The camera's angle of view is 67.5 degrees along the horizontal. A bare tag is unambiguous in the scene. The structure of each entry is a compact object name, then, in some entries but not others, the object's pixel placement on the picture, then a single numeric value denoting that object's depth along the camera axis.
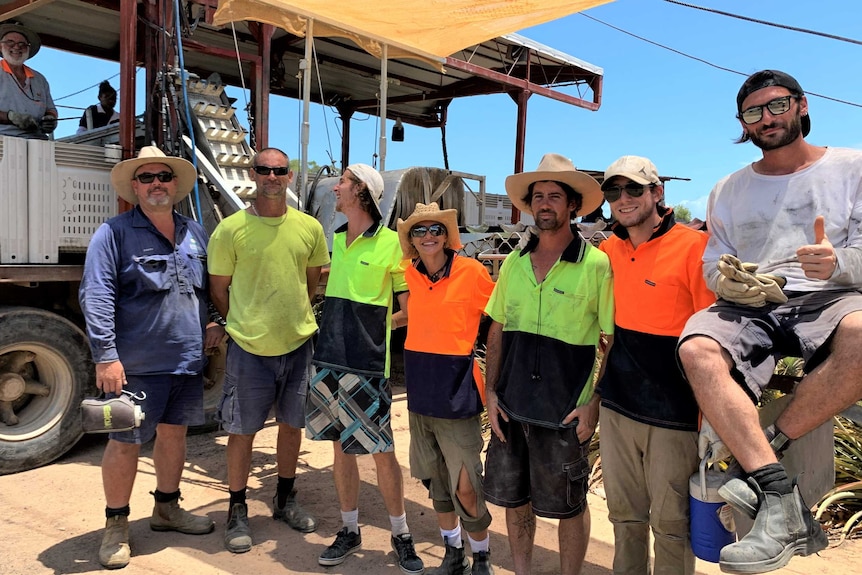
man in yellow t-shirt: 3.59
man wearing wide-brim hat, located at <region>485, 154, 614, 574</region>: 2.71
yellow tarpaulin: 5.25
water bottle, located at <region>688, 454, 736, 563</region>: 2.23
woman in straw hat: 3.04
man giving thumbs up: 1.98
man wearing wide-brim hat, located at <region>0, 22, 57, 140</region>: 4.99
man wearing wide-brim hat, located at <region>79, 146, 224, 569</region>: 3.32
